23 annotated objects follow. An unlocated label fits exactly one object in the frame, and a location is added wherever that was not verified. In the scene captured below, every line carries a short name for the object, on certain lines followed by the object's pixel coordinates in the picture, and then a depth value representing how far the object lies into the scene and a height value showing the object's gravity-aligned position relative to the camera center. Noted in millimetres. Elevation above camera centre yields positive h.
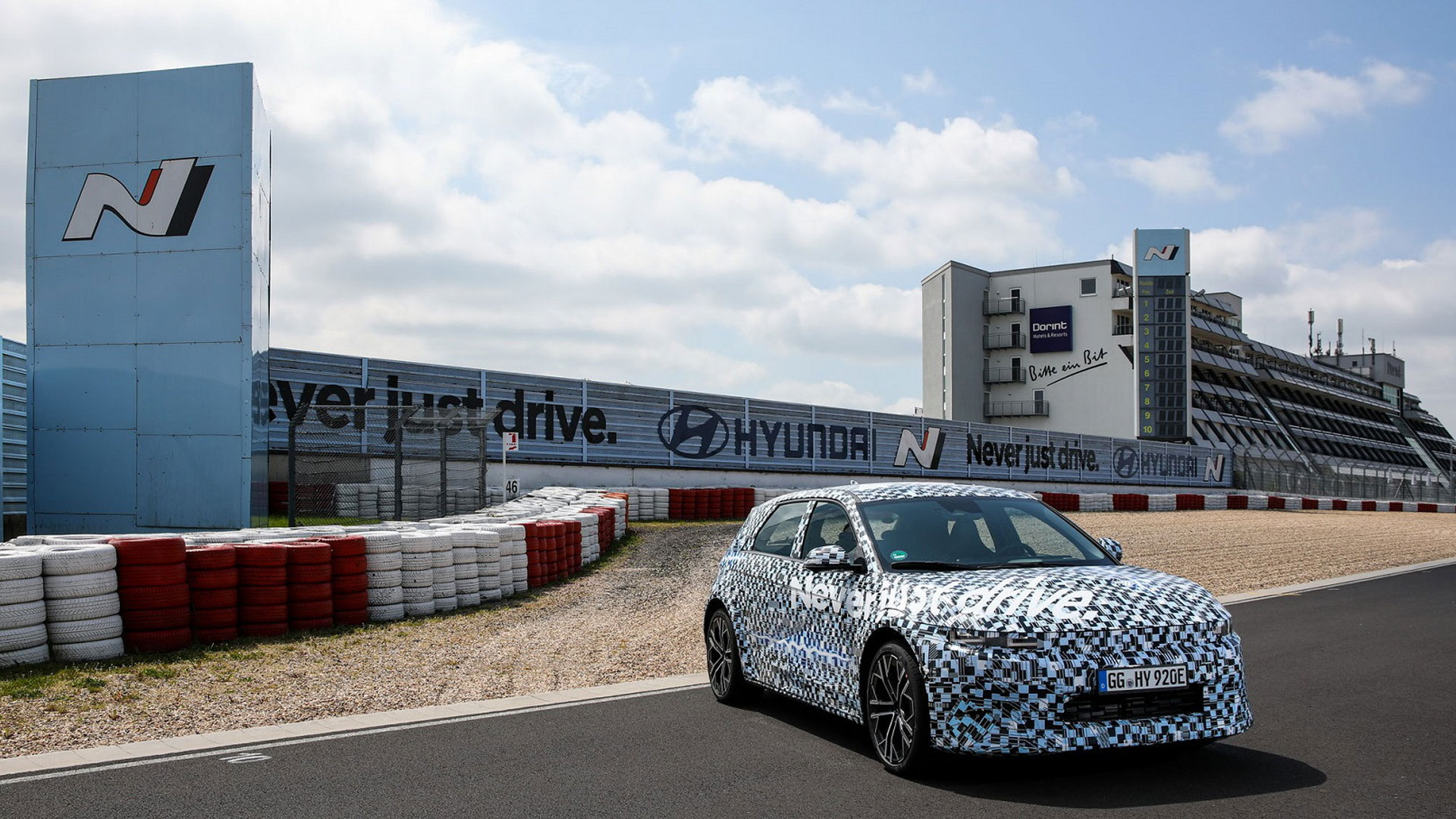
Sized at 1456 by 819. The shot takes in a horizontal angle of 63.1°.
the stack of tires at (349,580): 11781 -1577
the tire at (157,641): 9906 -1842
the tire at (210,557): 10531 -1201
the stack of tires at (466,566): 13336 -1630
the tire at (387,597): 12164 -1797
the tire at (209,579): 10531 -1391
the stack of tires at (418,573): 12602 -1612
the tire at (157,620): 9945 -1670
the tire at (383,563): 12219 -1446
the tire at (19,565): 9164 -1107
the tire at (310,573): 11336 -1443
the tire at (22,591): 9164 -1305
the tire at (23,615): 9125 -1491
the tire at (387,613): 12156 -1965
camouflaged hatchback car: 5598 -1070
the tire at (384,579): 12188 -1615
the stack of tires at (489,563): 13781 -1641
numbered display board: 76500 +5887
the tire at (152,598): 9953 -1485
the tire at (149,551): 10008 -1092
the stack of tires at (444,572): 12930 -1637
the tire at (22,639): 9102 -1669
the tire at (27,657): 9084 -1809
